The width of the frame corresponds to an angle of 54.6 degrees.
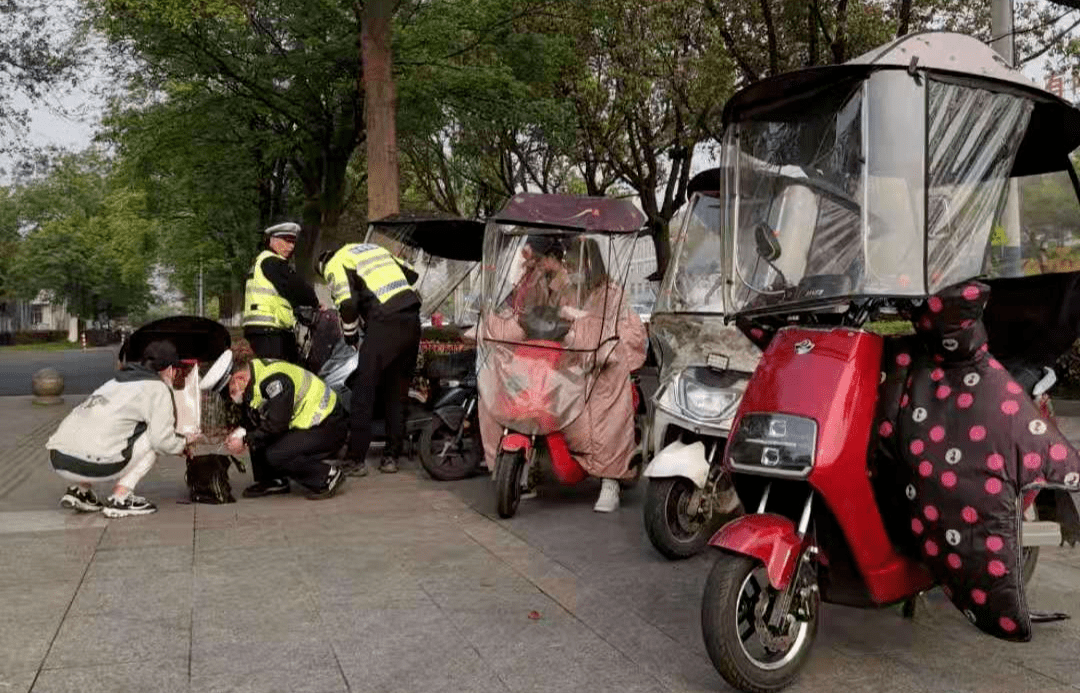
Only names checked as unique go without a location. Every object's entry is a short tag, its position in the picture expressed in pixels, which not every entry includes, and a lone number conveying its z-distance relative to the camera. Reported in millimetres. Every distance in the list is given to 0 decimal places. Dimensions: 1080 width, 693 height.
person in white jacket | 6324
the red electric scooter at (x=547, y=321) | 6414
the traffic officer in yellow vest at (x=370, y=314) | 7750
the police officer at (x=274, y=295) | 7949
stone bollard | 13438
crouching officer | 6828
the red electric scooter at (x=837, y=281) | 3467
